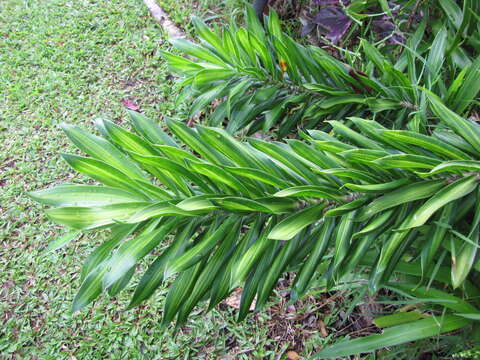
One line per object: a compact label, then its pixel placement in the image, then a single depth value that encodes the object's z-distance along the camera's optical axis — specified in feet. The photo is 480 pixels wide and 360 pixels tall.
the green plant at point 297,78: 4.66
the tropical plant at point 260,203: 3.17
